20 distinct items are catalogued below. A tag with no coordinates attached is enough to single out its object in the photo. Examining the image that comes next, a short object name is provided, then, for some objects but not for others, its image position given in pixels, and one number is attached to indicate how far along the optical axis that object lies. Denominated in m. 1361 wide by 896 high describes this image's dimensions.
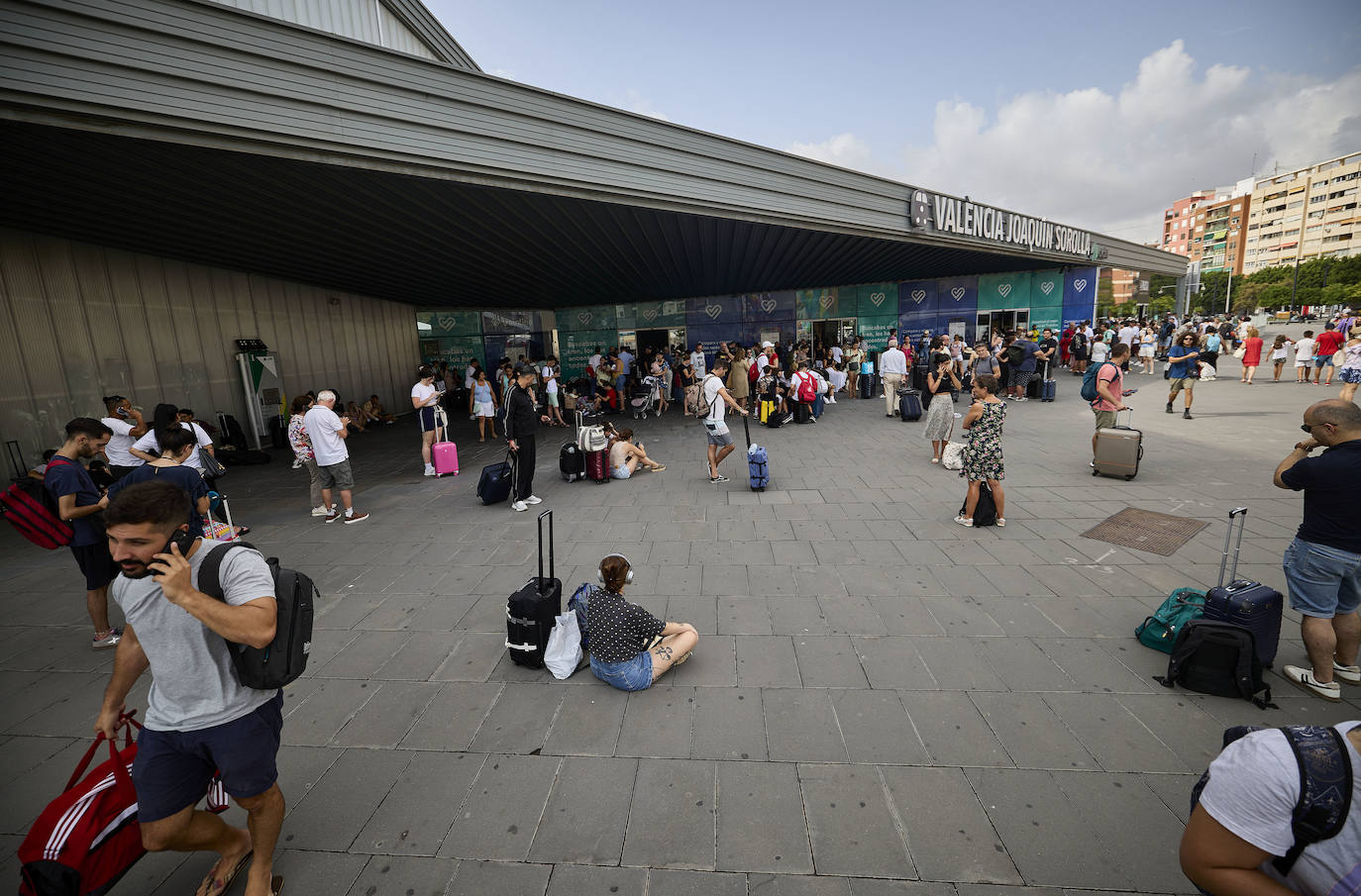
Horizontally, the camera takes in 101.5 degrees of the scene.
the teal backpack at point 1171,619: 3.78
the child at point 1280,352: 16.86
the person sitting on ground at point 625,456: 9.37
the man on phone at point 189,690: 1.89
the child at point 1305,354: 16.30
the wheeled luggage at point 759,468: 8.11
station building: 5.25
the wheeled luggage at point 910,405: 13.41
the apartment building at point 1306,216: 83.56
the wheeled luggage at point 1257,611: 3.39
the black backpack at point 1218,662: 3.27
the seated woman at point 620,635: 3.53
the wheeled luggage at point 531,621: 3.78
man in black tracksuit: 7.46
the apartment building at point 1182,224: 114.81
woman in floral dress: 6.04
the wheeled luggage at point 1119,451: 7.82
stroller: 16.39
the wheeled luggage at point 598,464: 9.12
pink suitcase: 9.98
